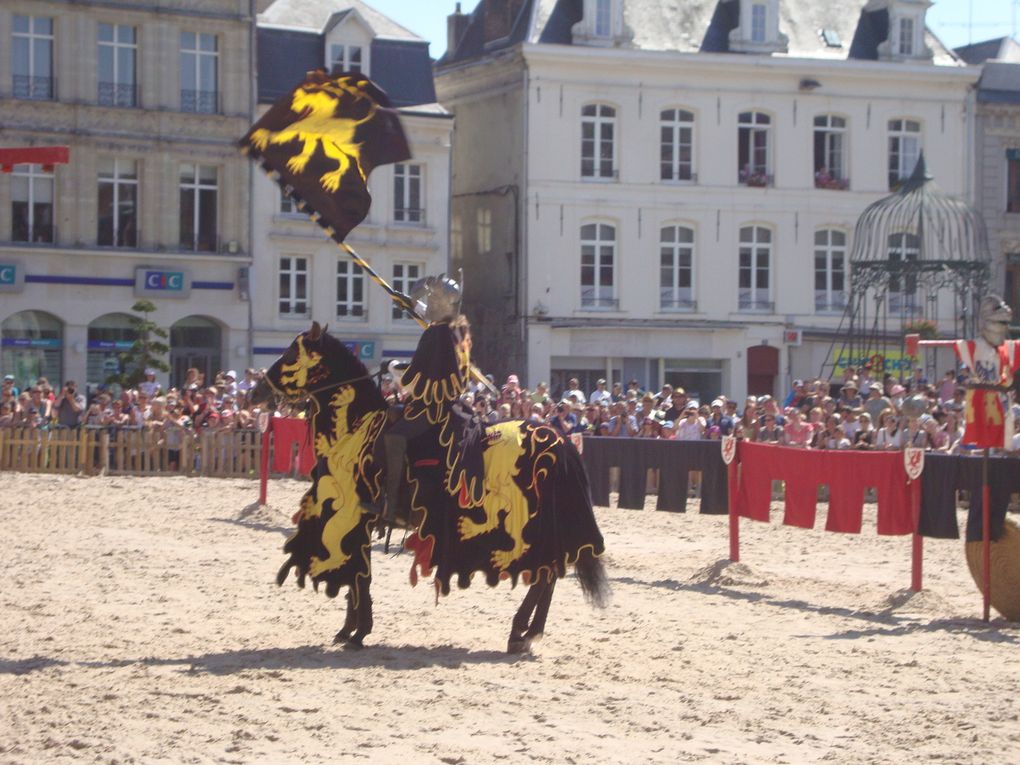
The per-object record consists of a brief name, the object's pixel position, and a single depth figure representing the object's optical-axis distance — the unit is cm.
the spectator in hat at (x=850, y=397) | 2619
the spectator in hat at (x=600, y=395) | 2838
